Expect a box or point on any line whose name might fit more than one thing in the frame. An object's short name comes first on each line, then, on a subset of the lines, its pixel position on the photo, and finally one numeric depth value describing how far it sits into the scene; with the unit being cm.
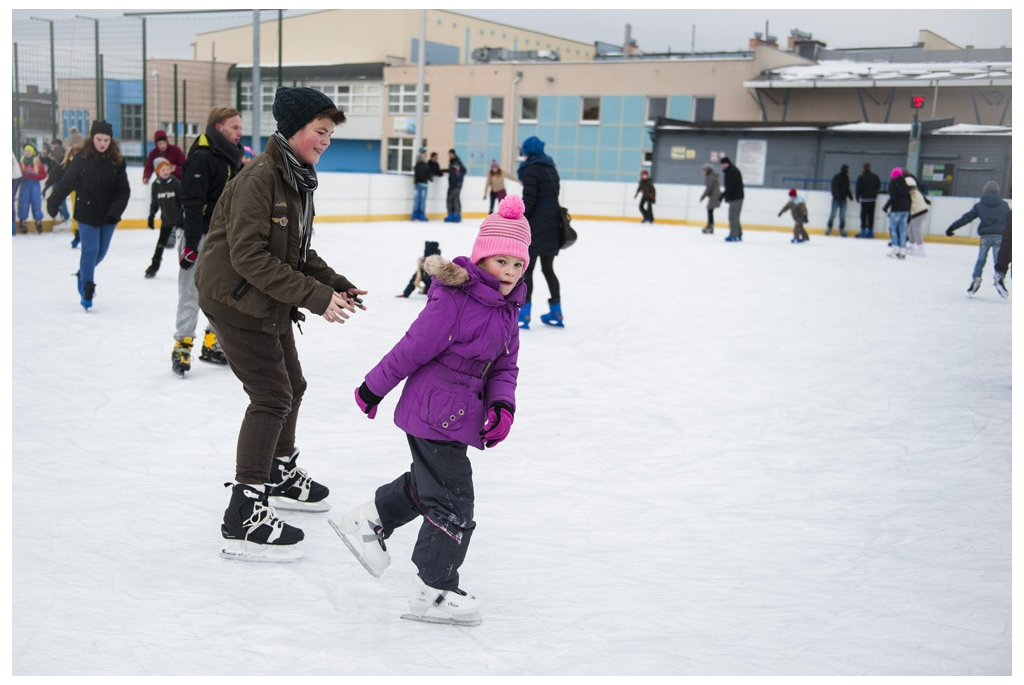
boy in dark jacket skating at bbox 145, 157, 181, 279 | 802
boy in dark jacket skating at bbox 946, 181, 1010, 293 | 1001
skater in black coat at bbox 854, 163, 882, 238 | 1855
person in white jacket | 1429
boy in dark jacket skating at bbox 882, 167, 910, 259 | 1419
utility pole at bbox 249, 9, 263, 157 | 1490
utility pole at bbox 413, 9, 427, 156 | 2142
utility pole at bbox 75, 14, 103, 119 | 1307
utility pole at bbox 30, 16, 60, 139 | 1252
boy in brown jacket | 277
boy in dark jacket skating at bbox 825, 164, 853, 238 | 1894
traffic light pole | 2125
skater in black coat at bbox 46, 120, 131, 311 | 652
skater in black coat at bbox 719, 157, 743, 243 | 1667
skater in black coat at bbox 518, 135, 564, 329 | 654
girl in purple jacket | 246
